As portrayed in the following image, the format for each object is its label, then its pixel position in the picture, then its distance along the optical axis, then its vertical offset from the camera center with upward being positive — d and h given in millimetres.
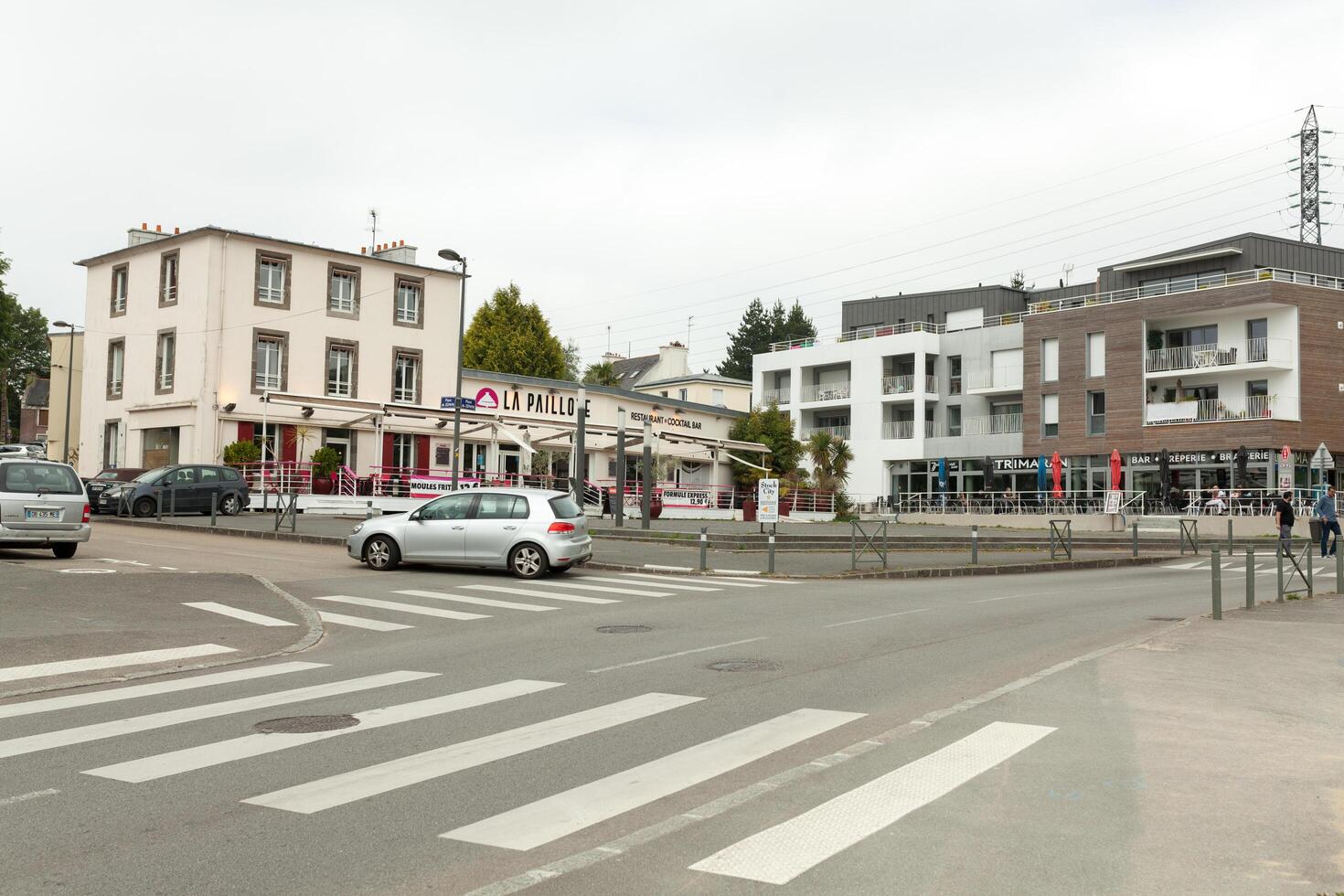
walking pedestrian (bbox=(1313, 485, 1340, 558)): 28922 -48
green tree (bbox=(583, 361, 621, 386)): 78312 +8779
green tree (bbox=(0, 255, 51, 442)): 95688 +11213
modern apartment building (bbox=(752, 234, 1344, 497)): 46906 +6351
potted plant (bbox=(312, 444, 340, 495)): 39719 +1008
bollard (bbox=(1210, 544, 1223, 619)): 13895 -942
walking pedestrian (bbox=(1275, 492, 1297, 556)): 29219 -143
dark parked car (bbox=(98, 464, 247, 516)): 32344 -83
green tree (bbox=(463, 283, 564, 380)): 64125 +8871
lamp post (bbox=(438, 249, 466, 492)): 28922 +4944
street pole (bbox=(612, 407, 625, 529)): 31530 +631
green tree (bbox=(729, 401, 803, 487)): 60094 +3452
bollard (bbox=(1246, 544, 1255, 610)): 14859 -902
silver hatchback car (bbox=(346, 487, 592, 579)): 19266 -679
